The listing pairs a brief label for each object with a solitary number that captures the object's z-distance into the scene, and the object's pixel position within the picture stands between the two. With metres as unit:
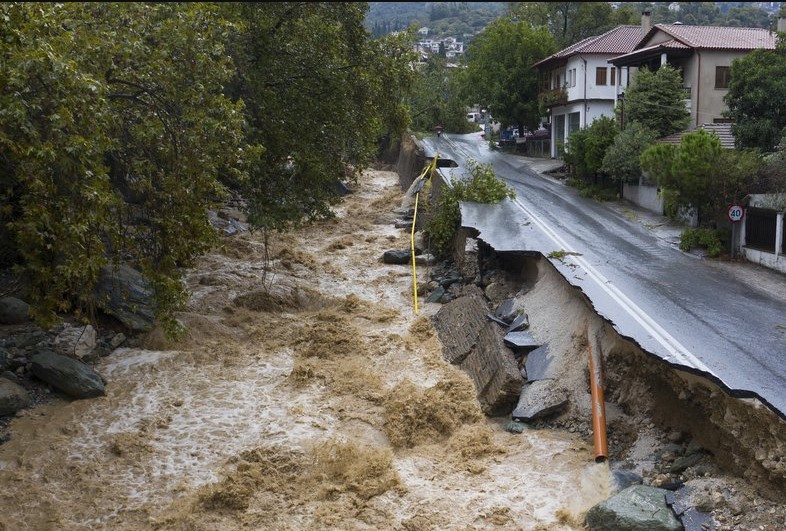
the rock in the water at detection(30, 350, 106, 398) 14.03
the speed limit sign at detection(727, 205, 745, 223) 19.80
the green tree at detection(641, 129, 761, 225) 20.17
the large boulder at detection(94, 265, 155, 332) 16.89
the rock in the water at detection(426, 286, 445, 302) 20.62
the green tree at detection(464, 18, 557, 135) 52.09
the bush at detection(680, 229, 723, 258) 20.06
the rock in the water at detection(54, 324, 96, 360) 15.27
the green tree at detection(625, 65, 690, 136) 31.77
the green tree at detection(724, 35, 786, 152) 23.45
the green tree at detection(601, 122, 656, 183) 29.33
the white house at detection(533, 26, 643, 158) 44.19
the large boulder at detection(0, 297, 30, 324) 15.68
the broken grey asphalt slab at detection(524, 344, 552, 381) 13.73
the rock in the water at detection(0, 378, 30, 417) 13.12
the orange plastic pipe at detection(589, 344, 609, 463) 11.17
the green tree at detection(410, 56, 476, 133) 65.75
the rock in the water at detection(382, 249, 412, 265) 25.30
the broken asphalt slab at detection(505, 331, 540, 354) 14.80
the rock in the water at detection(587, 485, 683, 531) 9.02
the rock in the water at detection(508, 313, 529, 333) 15.75
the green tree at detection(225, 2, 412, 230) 18.12
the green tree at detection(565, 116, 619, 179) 32.09
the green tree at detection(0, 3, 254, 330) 8.31
